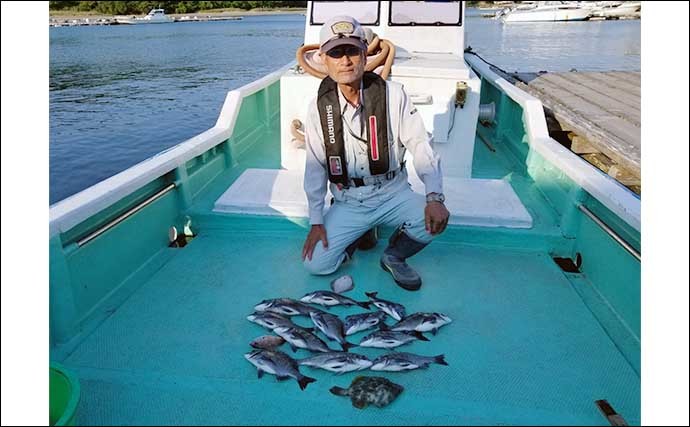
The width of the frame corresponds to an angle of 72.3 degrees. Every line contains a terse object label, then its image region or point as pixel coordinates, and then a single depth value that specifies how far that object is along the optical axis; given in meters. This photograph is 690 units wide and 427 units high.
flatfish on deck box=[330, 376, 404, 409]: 2.08
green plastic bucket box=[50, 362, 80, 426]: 1.73
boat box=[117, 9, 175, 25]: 60.69
